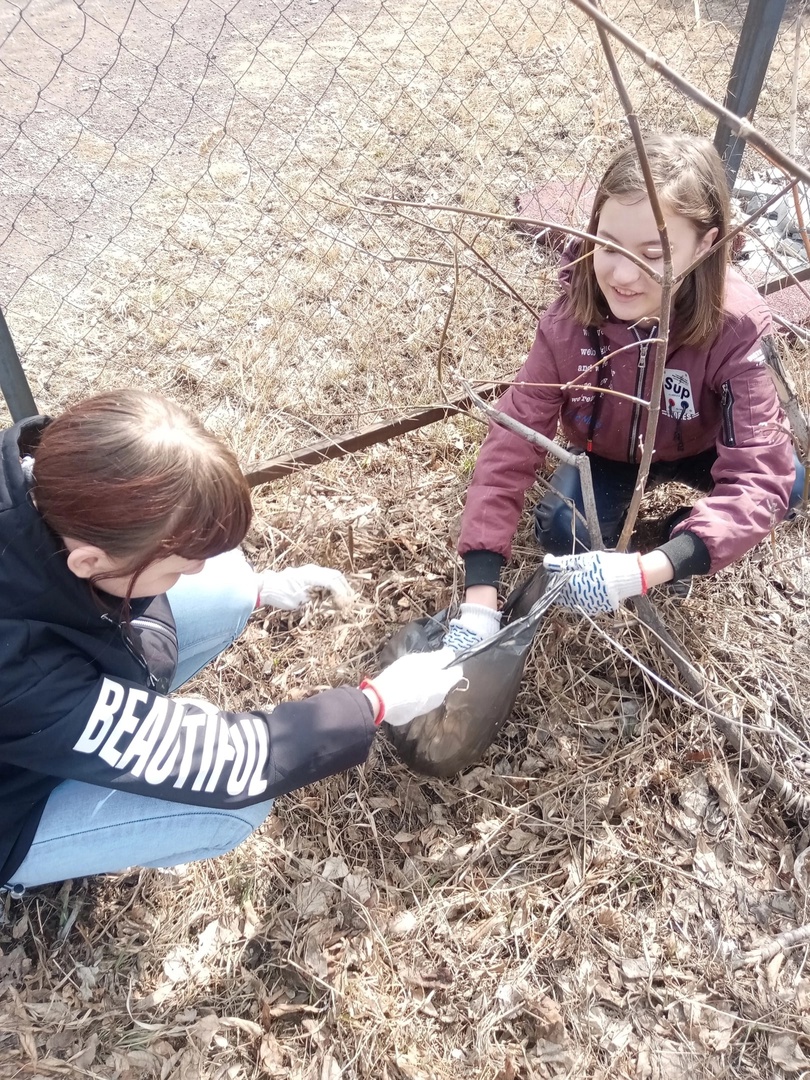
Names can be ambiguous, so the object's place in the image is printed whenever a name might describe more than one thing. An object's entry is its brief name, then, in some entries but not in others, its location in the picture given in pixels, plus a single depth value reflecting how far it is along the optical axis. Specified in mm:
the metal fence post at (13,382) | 1912
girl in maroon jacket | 1591
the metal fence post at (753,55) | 2287
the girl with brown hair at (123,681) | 1147
